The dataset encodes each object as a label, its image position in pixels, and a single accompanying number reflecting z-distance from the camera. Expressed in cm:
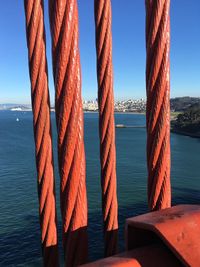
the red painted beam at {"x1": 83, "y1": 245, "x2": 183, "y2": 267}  115
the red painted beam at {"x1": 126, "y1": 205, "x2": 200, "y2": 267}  117
